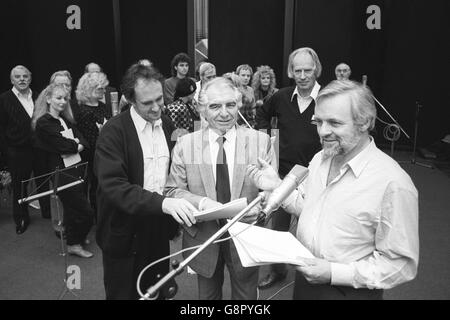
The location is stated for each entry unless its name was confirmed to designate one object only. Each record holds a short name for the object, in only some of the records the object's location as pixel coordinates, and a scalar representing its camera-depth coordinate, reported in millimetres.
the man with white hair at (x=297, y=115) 2686
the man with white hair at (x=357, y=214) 1241
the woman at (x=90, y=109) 3650
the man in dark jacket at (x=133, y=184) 1675
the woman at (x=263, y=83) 5320
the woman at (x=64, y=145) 3346
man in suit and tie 1695
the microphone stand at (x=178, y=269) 997
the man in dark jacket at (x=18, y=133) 3955
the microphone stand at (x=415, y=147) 6399
